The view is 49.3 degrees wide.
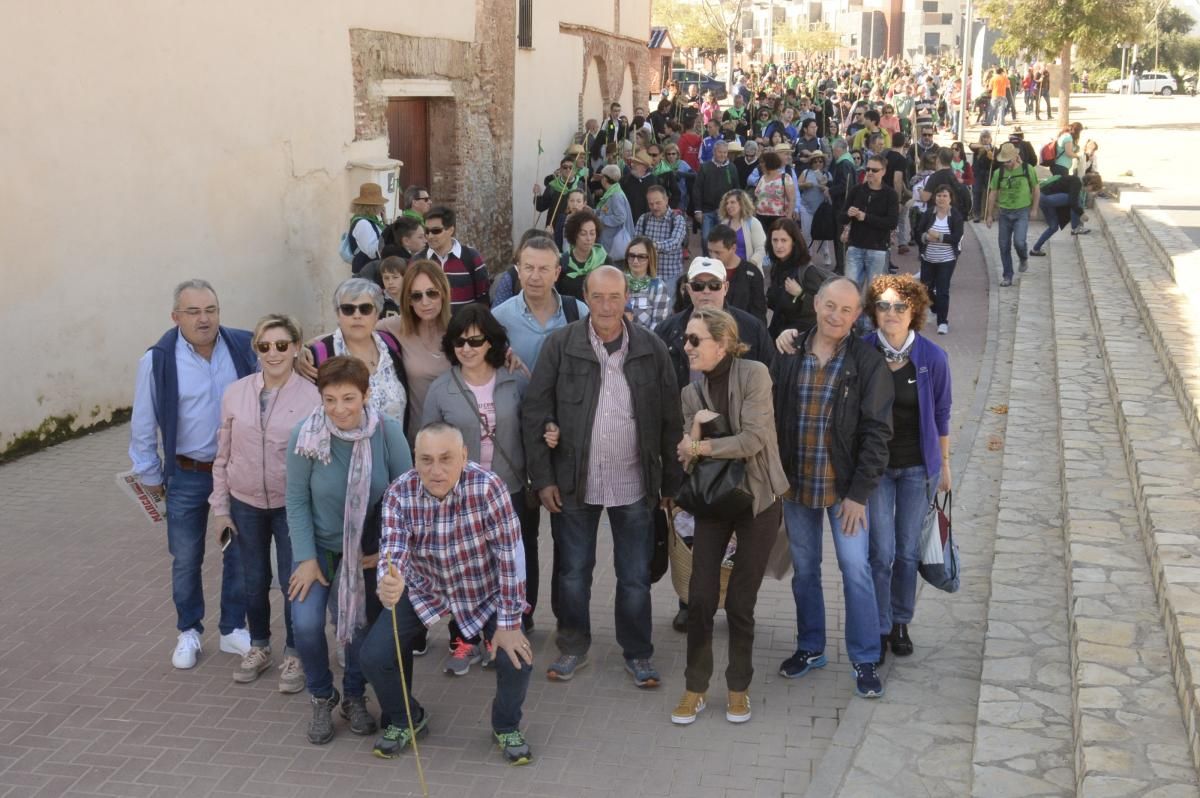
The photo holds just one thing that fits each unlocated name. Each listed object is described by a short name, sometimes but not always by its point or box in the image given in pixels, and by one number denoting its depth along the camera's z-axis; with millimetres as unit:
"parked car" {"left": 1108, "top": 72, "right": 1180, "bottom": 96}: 62031
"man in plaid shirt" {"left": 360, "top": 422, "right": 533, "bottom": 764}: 4586
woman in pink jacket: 5316
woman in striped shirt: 12875
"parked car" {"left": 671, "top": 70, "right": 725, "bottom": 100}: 50188
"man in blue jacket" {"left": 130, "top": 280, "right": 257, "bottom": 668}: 5633
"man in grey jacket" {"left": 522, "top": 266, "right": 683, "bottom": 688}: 5375
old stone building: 9164
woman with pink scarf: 4875
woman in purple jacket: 5496
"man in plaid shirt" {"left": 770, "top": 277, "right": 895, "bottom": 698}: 5270
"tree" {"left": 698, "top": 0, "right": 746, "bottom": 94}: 38062
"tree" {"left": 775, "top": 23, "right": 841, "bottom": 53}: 89250
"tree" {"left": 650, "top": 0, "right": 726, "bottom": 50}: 76250
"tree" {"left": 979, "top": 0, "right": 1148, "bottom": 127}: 27969
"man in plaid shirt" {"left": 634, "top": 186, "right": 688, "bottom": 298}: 10508
